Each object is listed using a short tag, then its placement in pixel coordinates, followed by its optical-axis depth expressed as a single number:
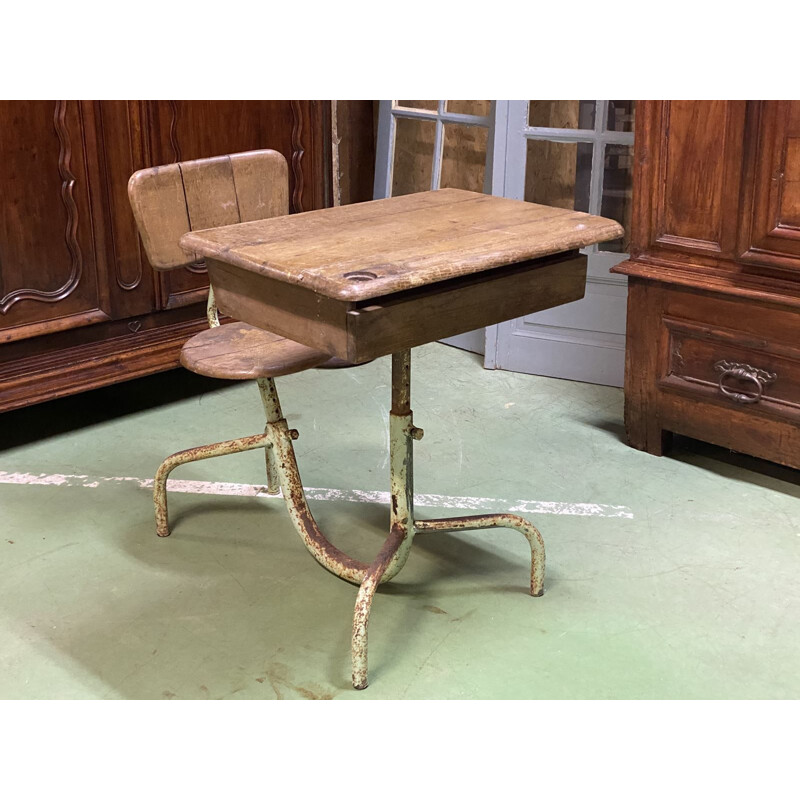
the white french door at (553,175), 3.74
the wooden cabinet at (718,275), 2.90
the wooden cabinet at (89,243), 3.20
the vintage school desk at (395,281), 2.05
